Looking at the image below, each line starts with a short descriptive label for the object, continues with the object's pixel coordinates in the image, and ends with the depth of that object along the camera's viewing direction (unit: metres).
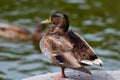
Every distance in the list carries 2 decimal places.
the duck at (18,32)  16.78
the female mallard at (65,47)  8.11
